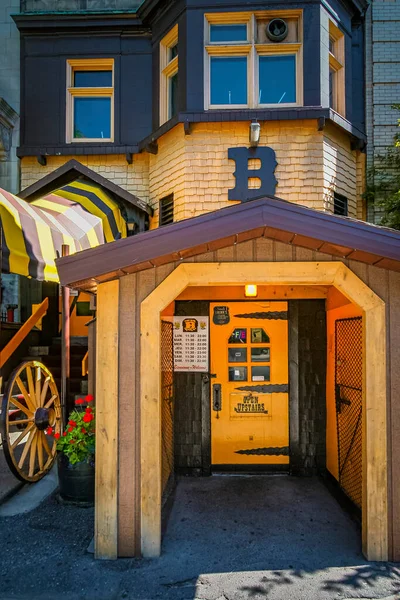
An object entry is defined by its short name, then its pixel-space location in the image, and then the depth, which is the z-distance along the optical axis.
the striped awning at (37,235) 4.40
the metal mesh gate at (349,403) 4.59
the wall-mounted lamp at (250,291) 5.50
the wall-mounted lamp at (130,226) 7.60
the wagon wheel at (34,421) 4.72
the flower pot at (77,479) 4.73
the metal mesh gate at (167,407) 5.06
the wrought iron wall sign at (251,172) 7.29
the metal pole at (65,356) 5.41
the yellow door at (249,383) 5.68
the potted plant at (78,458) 4.72
